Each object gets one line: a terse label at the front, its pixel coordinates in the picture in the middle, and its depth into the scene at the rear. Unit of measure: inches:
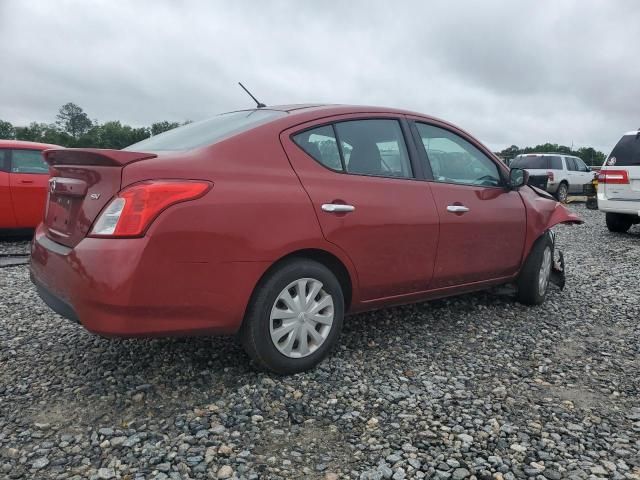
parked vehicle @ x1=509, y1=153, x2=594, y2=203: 765.3
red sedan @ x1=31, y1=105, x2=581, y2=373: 99.7
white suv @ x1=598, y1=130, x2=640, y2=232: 354.9
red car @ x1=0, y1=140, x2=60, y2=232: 293.6
